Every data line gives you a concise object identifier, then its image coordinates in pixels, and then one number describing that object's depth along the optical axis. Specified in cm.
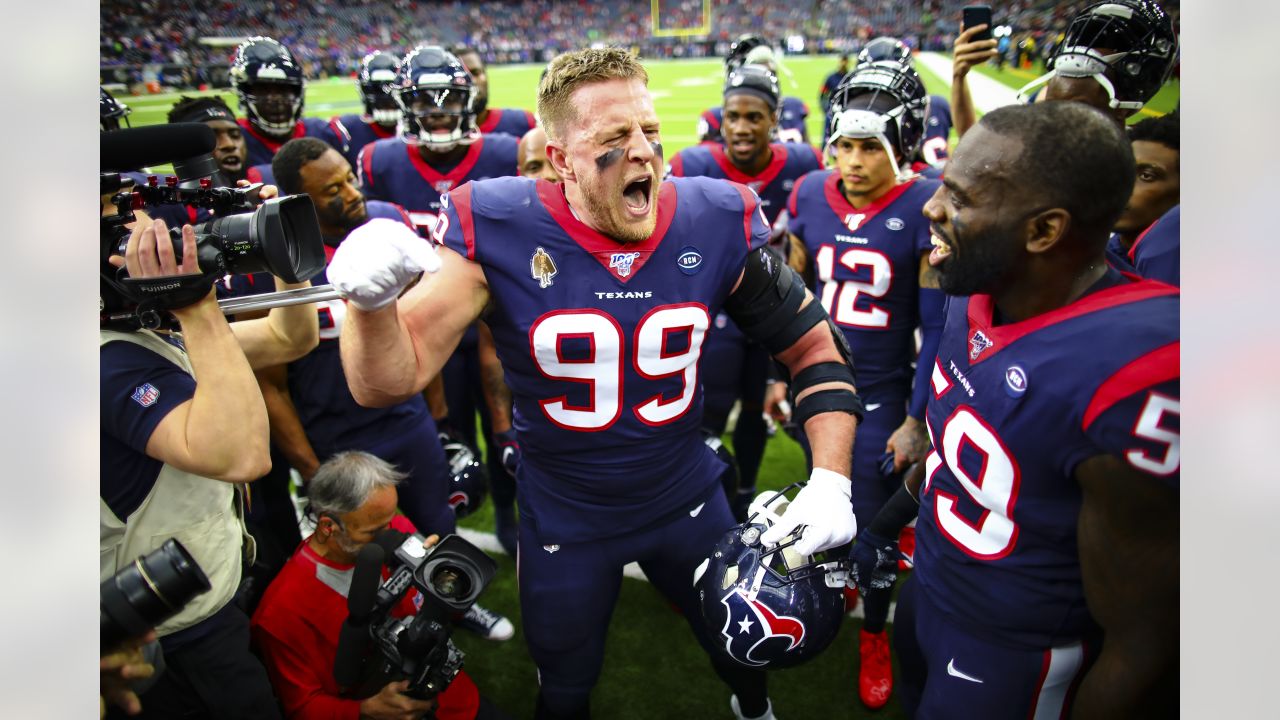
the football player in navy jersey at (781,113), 557
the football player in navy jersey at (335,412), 303
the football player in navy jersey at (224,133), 418
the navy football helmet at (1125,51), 265
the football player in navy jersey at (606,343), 199
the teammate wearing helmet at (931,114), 541
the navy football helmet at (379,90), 564
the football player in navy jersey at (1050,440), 138
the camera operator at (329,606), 232
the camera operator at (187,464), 166
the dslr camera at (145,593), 133
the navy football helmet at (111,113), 240
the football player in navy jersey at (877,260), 306
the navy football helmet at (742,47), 624
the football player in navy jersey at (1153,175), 228
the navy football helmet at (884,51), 530
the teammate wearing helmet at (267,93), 494
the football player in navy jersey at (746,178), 394
